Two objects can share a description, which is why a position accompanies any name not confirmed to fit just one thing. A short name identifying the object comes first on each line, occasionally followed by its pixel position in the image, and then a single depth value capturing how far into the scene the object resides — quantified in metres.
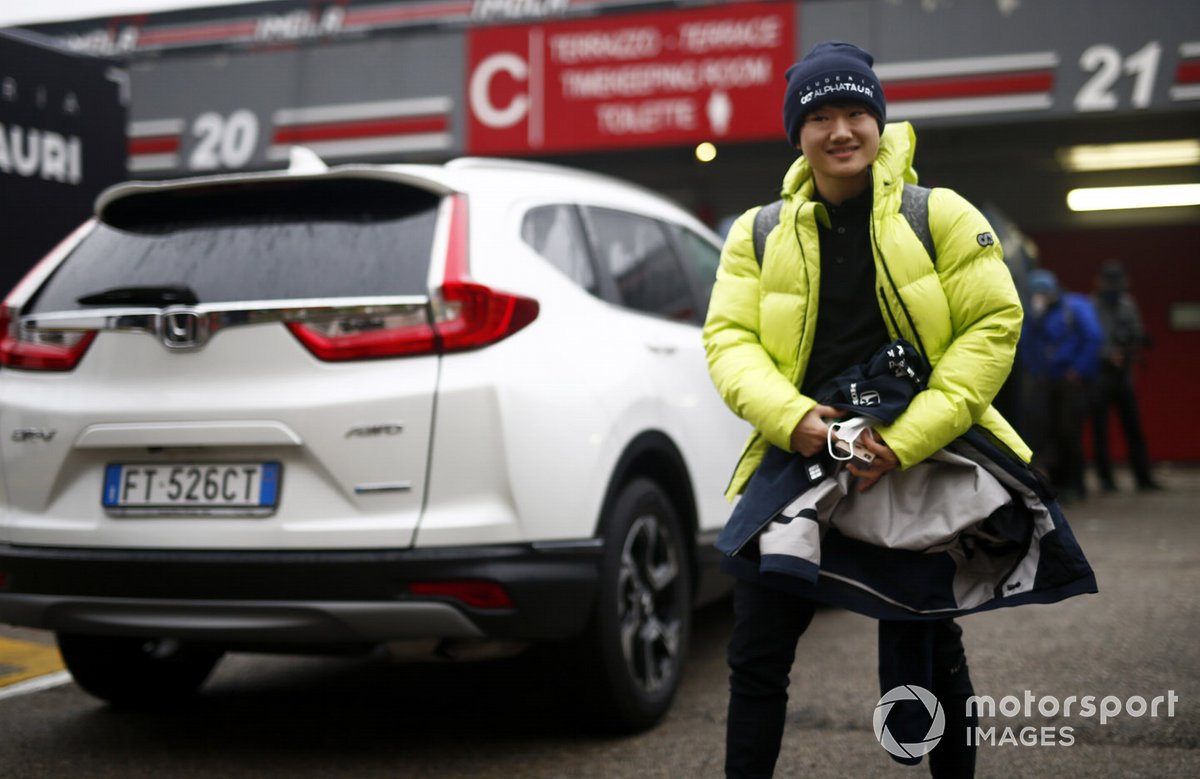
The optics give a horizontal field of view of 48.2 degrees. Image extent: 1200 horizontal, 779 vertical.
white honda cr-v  3.38
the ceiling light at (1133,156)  12.98
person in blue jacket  10.79
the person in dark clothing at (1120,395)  11.46
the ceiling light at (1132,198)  13.66
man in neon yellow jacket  2.70
